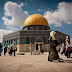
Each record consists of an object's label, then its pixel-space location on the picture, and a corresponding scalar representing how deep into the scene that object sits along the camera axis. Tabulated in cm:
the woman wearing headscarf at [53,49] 526
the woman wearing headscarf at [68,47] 808
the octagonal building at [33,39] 2750
